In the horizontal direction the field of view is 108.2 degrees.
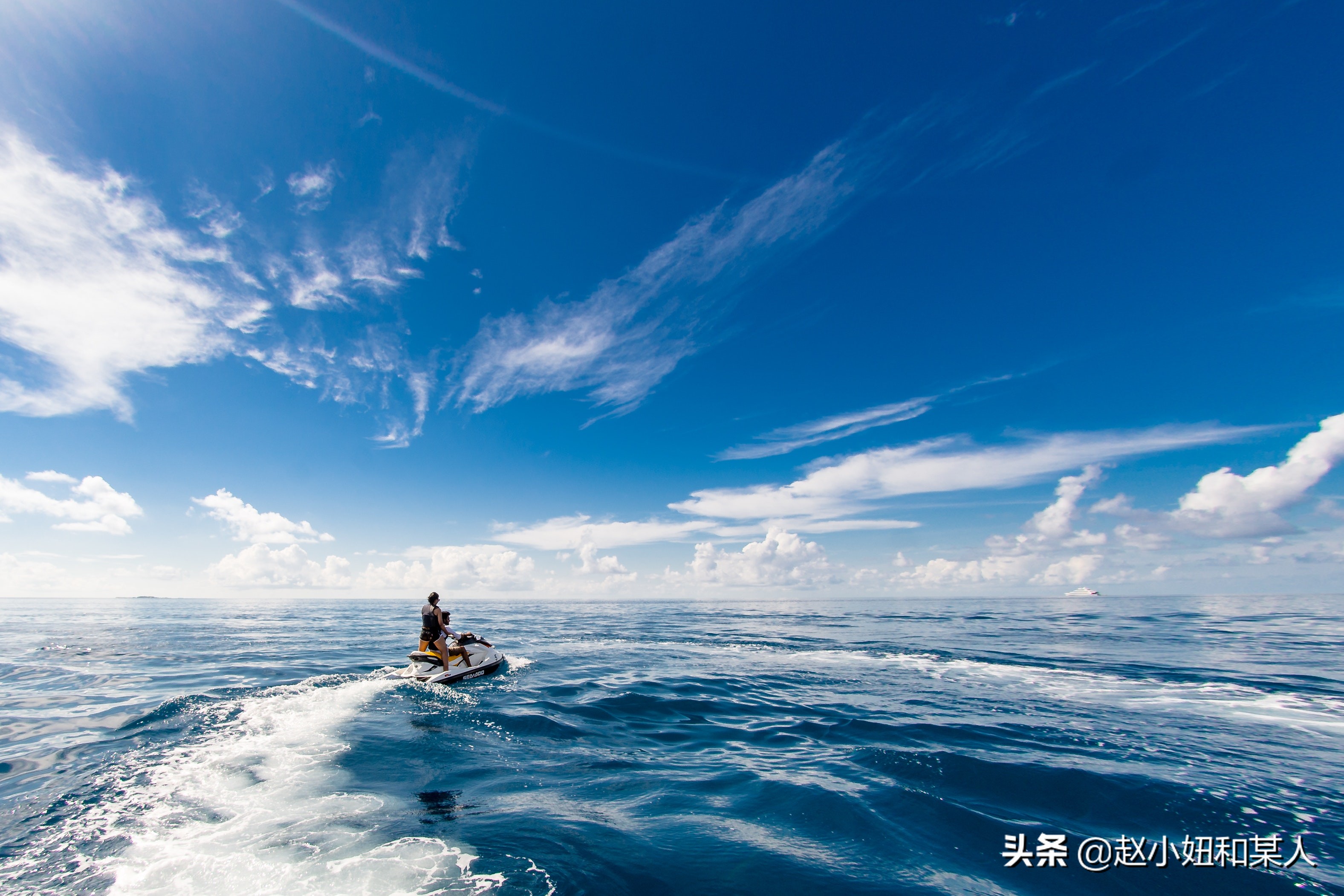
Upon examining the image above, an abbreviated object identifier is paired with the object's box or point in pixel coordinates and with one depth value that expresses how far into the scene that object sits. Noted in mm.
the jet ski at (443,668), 20109
